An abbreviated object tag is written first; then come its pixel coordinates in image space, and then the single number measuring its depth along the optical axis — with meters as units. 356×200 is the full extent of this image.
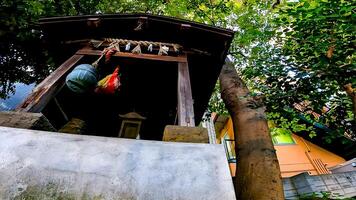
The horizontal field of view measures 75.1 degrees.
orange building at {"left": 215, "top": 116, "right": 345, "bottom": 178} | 12.85
